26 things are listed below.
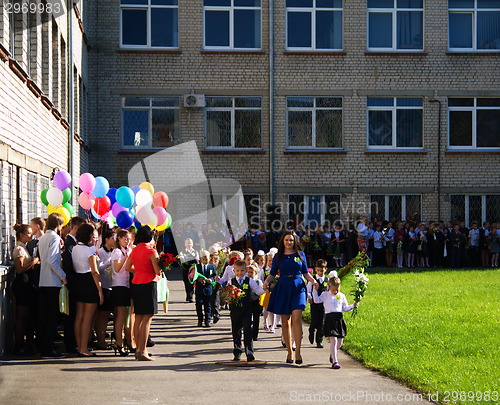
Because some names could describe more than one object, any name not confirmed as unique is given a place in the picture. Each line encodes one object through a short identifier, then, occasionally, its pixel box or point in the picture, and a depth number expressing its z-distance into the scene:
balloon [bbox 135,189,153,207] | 15.41
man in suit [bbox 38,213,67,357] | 12.22
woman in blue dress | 12.08
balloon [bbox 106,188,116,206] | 16.33
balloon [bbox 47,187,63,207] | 14.57
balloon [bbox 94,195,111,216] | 15.70
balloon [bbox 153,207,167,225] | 14.84
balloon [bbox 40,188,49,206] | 14.87
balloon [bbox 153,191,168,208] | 16.25
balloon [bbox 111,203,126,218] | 15.43
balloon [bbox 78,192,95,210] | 15.39
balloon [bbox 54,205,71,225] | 14.48
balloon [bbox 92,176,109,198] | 15.60
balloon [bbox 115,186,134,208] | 15.28
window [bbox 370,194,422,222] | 33.28
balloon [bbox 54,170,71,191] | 14.95
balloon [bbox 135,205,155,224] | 14.44
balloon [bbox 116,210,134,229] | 14.98
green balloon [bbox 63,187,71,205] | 14.86
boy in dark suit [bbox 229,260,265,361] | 12.04
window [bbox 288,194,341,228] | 33.03
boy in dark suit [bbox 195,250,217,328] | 16.02
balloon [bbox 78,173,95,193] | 15.41
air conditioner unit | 32.31
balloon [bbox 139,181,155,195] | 17.11
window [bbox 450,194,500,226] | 33.59
